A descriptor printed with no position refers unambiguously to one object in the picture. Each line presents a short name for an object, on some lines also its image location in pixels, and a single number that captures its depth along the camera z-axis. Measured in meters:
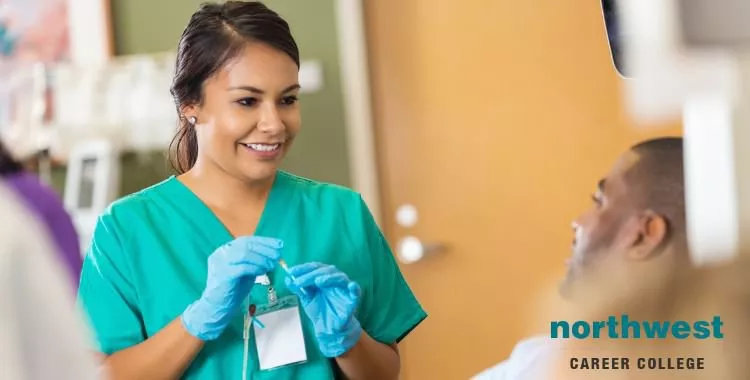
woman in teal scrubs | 2.04
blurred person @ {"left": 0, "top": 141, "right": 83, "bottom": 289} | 2.41
